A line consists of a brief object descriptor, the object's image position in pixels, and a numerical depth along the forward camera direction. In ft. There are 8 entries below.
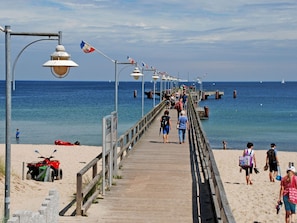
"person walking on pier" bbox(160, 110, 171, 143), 65.77
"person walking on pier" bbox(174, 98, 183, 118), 94.19
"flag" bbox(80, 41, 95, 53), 46.47
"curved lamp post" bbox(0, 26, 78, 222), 22.74
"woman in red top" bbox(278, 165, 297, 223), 35.58
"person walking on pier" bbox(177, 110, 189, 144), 64.00
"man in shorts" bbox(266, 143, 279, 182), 58.59
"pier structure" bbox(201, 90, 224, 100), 338.13
